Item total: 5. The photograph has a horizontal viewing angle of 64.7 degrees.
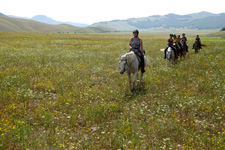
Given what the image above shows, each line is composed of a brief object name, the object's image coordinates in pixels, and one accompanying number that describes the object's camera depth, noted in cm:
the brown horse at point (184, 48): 2519
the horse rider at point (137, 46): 1251
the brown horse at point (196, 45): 3009
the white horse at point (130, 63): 1137
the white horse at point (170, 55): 1932
